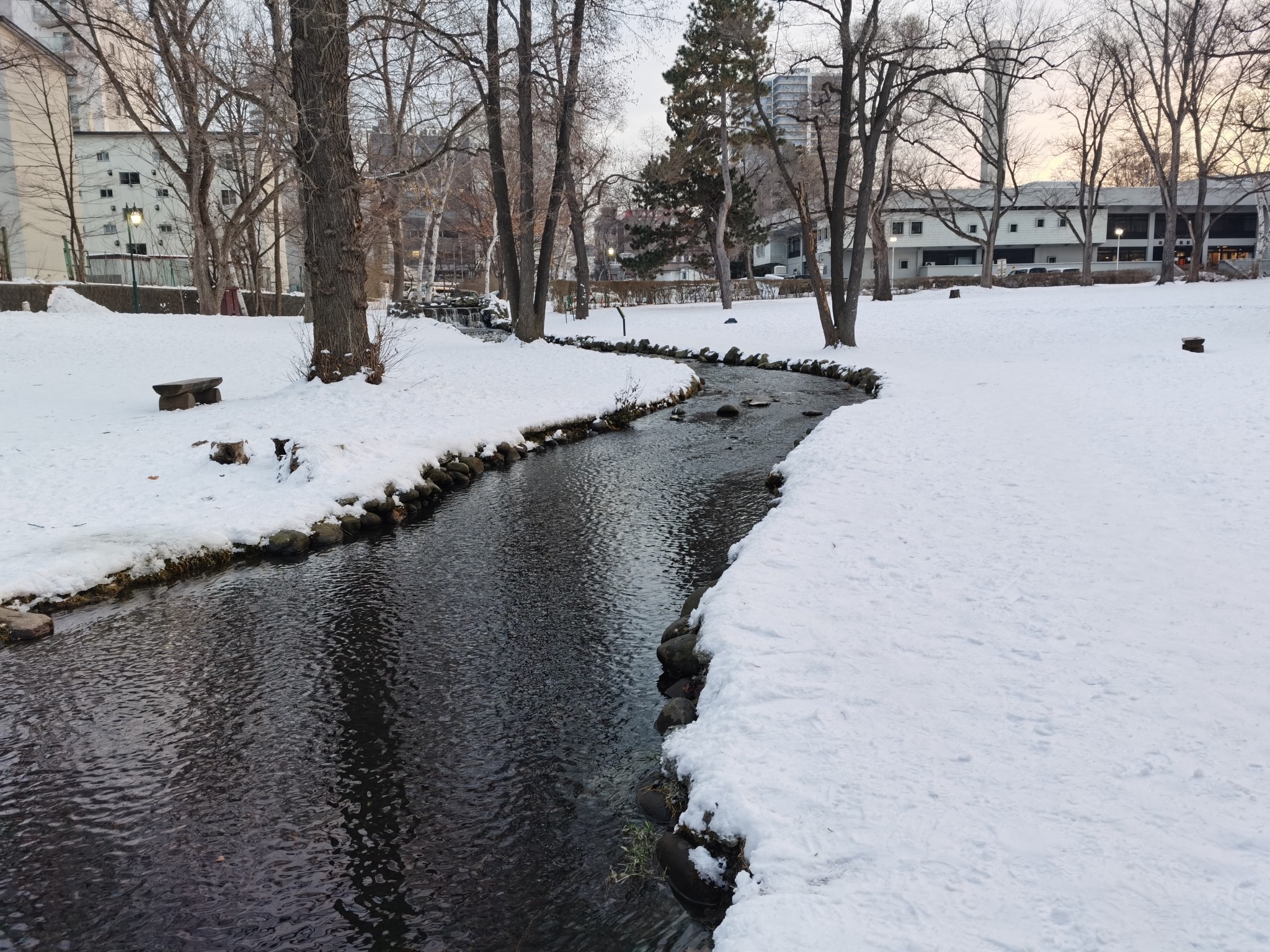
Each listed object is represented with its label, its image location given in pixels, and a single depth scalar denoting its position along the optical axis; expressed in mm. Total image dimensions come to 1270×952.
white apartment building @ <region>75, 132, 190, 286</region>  52625
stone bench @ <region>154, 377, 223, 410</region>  12750
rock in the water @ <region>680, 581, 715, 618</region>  6129
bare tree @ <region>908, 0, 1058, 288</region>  36812
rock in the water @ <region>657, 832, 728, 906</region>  3408
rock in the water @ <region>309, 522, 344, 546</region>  8562
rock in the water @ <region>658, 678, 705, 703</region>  5012
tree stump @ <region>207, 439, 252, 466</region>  9945
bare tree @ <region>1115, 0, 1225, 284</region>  33469
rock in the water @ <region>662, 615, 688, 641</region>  5712
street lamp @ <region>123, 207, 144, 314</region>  31216
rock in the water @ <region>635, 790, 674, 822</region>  3932
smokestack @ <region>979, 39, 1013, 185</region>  41344
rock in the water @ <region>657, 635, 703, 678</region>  5266
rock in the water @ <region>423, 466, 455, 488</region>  10758
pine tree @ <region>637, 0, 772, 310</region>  37031
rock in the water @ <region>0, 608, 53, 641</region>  6230
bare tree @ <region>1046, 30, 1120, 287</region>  38875
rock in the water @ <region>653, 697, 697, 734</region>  4625
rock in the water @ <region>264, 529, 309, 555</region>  8250
